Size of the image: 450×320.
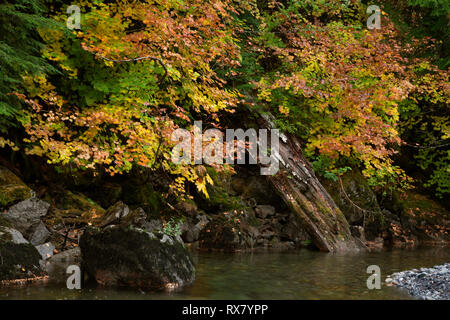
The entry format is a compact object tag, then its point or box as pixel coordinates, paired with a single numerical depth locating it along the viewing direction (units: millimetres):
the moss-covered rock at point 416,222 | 15016
